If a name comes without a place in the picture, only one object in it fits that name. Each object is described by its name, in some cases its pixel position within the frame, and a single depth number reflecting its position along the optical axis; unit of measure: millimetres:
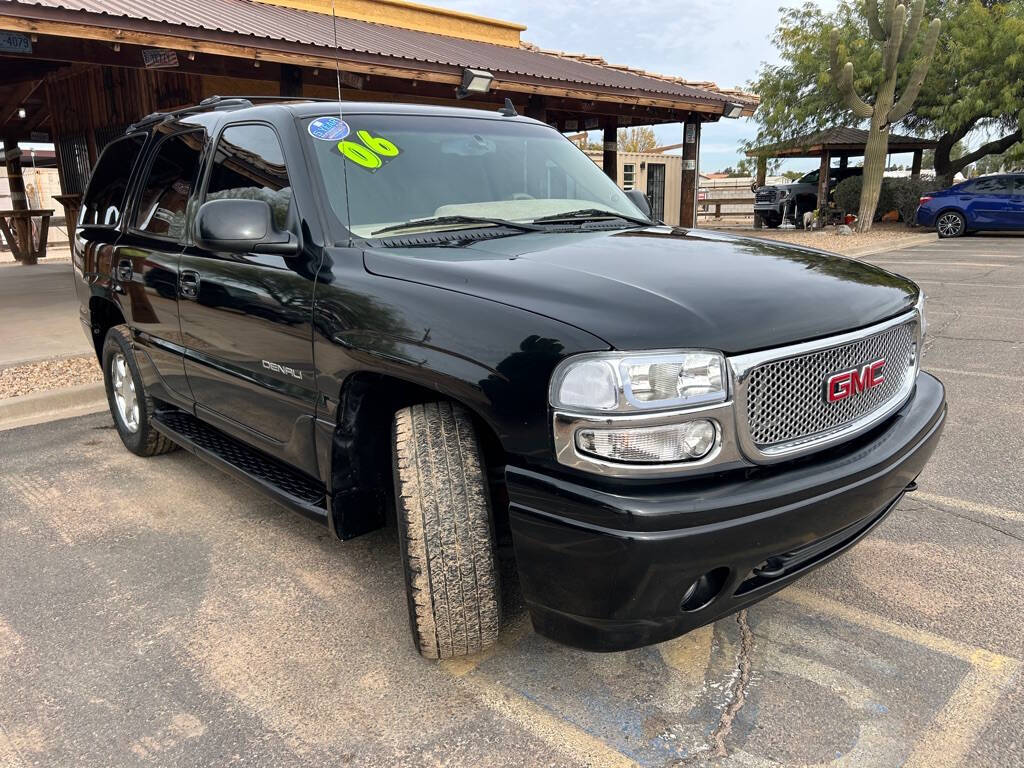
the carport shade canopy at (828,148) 25016
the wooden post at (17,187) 16405
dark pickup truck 25453
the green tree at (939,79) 21578
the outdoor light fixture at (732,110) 15059
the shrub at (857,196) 23859
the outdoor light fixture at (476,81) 9906
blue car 18594
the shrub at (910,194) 23312
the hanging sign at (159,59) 8266
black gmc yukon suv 1995
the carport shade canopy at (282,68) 7680
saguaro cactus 19062
